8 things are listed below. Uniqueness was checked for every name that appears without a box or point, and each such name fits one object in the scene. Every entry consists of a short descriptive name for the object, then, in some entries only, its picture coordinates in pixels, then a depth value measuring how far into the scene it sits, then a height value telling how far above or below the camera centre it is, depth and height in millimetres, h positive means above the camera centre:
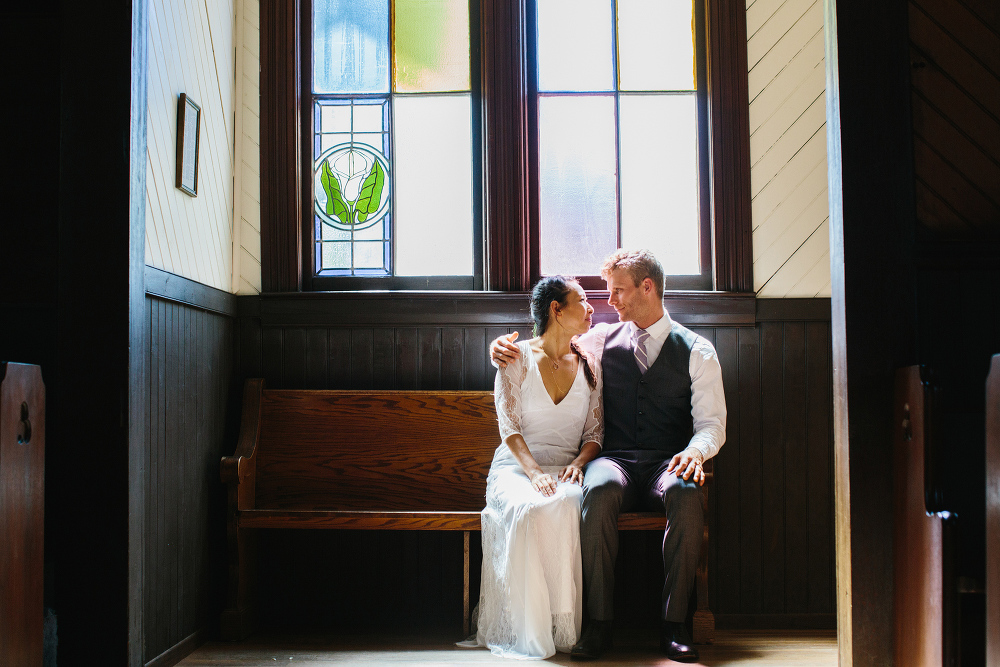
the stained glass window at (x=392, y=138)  3633 +1018
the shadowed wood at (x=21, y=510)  1714 -346
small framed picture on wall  2863 +803
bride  2760 -472
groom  2820 -303
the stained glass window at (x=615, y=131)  3646 +1049
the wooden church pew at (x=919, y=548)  1807 -467
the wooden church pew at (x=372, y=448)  3355 -385
